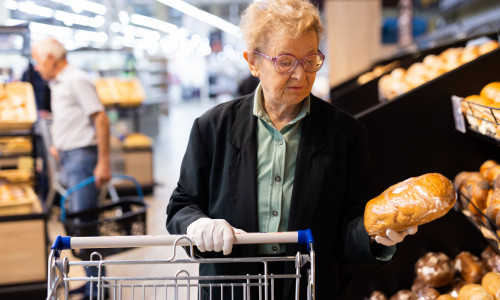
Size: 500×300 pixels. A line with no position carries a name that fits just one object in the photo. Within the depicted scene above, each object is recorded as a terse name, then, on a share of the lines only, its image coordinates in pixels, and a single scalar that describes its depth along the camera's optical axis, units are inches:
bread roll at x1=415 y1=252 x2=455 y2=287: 93.4
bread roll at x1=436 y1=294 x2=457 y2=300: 89.5
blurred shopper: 168.2
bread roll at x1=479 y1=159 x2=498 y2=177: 90.4
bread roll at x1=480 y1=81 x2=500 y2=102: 85.6
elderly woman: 65.3
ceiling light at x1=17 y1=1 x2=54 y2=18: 492.4
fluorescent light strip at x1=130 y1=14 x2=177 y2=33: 822.0
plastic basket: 131.9
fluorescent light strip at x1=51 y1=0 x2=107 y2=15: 542.3
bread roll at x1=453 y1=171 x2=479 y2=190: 90.6
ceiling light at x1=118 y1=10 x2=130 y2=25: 512.9
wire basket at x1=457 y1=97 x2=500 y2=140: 75.6
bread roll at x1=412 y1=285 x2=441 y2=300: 92.4
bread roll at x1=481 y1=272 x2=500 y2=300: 80.4
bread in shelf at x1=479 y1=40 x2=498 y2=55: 121.9
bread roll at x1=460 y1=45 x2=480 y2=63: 124.7
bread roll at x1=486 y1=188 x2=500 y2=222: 75.8
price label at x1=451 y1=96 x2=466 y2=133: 88.5
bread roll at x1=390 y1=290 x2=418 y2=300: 95.9
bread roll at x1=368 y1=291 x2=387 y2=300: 97.3
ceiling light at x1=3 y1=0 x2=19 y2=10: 426.6
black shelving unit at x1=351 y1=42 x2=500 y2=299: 94.4
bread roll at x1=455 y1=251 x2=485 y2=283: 91.6
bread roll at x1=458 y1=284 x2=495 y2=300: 79.8
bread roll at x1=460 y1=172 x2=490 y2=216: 83.2
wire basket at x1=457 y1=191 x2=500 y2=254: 76.2
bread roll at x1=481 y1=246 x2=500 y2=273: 90.0
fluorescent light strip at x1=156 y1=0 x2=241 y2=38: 660.1
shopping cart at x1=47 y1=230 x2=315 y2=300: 52.1
